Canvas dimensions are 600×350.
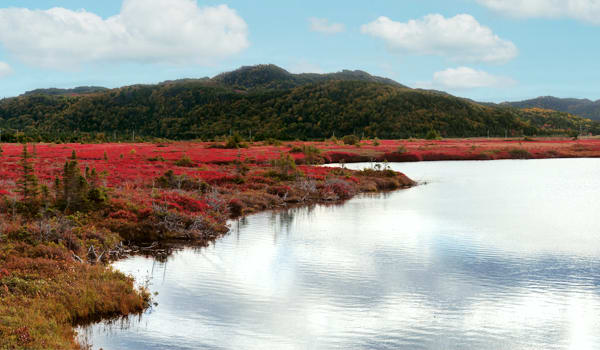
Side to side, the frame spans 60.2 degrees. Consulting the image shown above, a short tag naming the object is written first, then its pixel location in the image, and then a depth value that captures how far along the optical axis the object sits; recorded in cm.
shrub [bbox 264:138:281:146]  10102
